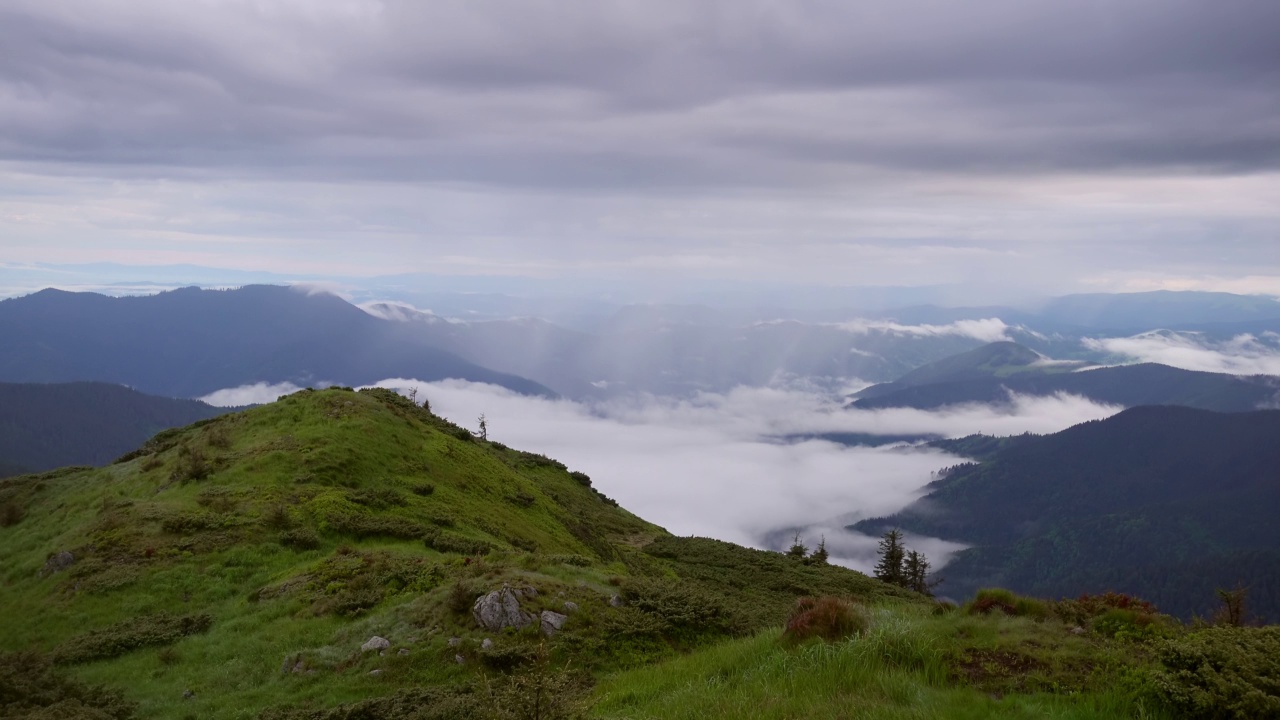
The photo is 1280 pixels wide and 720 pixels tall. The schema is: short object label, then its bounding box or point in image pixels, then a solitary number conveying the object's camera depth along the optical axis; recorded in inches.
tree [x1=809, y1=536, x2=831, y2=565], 2128.2
